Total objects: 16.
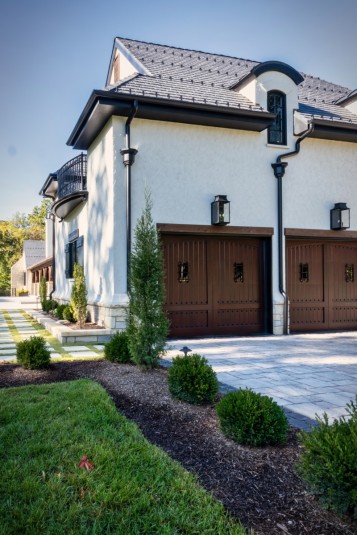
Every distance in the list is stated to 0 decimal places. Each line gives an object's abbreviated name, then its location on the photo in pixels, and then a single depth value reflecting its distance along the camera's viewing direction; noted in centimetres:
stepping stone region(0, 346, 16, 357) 759
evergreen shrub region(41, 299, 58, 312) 1527
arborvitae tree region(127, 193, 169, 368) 579
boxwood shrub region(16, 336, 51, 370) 595
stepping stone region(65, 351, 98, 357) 740
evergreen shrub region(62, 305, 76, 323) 1146
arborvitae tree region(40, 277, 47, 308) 1783
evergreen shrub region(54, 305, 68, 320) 1240
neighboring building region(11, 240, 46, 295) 4119
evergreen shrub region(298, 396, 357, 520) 225
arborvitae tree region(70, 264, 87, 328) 987
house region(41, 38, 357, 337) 916
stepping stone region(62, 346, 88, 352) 807
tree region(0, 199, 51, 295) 5166
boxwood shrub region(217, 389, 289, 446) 323
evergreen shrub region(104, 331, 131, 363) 635
